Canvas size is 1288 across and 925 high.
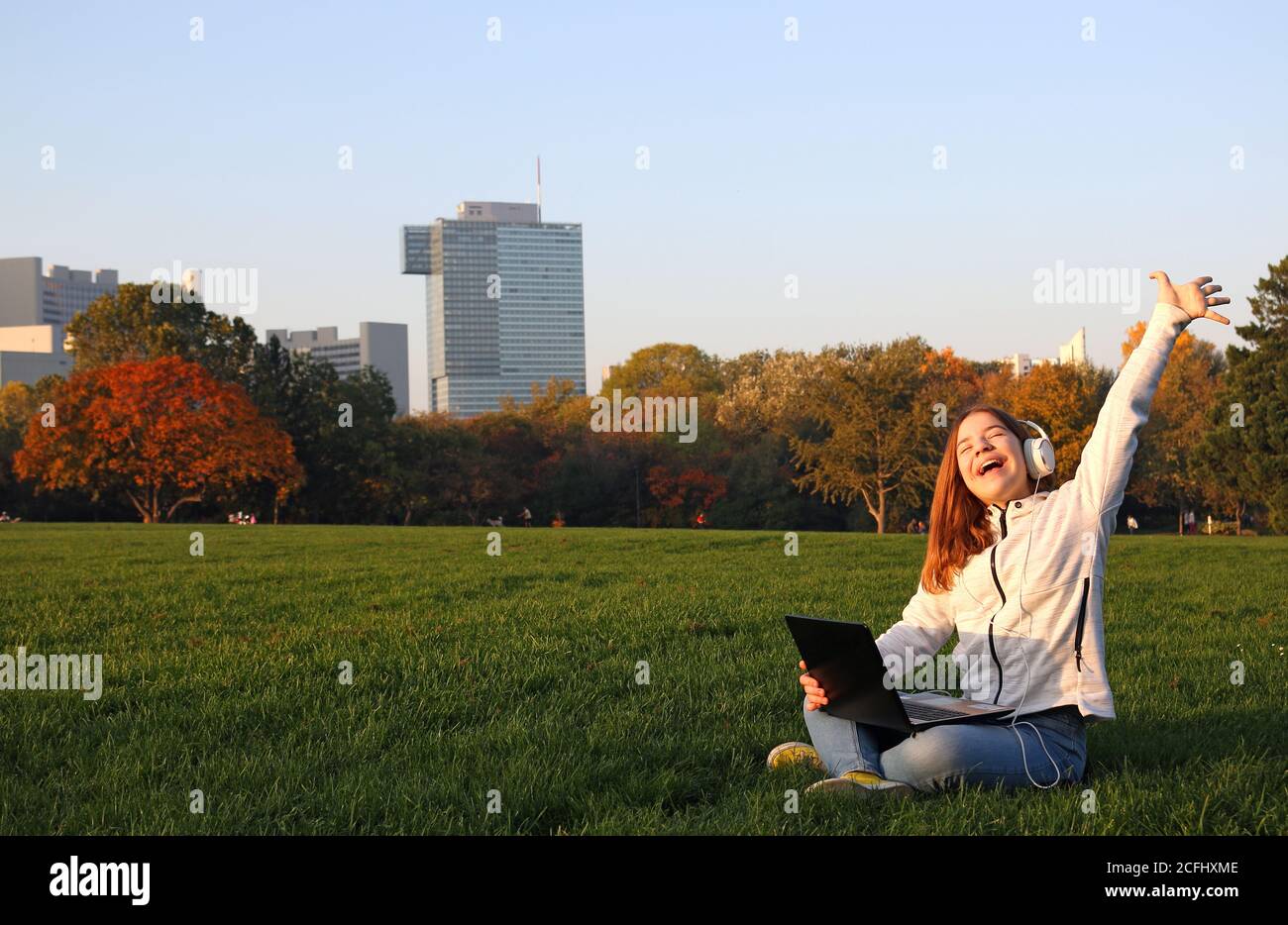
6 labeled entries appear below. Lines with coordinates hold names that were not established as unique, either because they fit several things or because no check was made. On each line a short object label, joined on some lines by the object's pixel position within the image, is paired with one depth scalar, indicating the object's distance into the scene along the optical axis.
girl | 4.00
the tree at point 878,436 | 42.84
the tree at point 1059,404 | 41.28
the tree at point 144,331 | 44.56
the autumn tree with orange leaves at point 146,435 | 36.81
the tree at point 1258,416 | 34.97
